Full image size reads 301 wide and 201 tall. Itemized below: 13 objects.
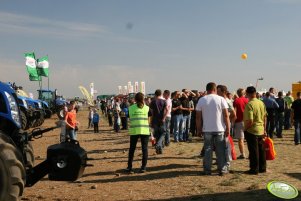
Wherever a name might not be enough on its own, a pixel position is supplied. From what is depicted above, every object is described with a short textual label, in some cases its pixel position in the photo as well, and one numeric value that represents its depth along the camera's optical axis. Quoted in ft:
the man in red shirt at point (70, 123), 45.98
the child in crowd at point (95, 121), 77.15
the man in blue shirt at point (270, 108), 53.83
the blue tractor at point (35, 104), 73.12
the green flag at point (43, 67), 118.42
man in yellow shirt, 28.63
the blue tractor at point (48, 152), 17.83
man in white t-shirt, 28.12
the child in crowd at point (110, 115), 92.67
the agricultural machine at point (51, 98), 128.98
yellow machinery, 82.07
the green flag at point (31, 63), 114.32
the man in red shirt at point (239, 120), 35.68
